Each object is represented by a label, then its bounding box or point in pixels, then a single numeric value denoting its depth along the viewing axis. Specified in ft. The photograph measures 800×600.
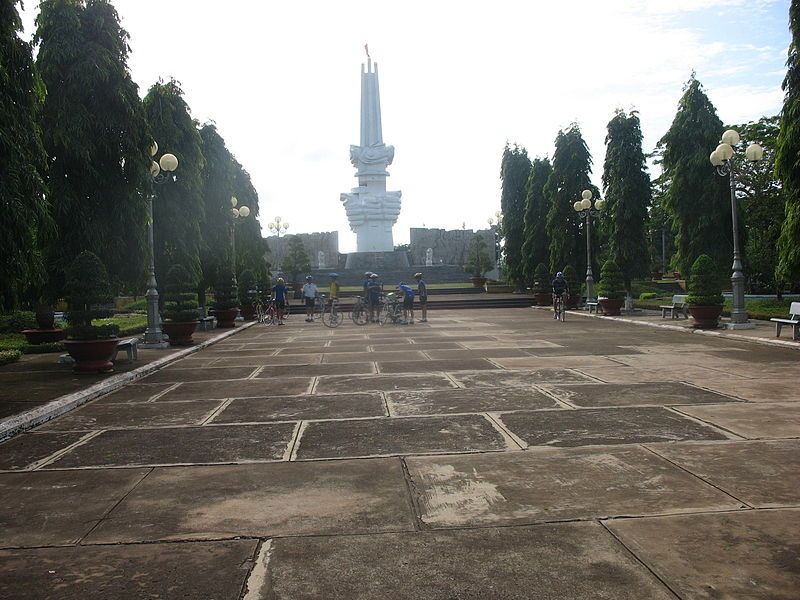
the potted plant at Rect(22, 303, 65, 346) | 57.36
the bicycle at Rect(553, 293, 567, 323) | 77.66
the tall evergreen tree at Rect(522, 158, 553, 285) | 119.55
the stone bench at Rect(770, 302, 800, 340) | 44.88
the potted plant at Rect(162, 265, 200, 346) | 52.90
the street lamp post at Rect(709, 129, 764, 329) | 55.26
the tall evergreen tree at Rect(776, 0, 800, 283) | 47.78
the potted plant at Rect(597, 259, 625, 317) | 81.41
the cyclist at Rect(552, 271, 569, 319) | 78.12
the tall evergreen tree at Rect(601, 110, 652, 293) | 88.84
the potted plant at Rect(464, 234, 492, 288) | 173.78
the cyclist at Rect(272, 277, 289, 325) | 84.33
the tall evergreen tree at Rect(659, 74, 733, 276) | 75.82
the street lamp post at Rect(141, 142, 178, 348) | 51.47
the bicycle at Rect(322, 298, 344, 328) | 75.20
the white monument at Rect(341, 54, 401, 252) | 192.54
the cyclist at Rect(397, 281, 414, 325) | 75.10
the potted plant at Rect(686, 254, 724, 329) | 56.95
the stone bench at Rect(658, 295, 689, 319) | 70.79
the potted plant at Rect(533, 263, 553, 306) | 111.14
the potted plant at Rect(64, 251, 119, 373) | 35.83
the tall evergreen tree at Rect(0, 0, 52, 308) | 25.89
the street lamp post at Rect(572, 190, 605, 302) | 89.86
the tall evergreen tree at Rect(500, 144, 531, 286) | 134.10
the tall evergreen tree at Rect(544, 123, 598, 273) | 106.83
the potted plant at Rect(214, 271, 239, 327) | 75.82
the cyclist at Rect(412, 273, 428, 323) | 81.00
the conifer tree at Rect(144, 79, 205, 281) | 62.13
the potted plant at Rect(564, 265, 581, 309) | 99.91
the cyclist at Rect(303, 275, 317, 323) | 87.51
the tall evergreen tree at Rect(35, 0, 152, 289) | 43.55
